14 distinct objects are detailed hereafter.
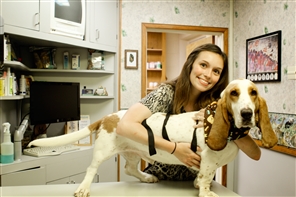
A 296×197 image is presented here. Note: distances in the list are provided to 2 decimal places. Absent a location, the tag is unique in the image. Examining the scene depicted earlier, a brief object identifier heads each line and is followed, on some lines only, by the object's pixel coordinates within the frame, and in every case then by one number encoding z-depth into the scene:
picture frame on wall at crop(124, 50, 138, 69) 3.17
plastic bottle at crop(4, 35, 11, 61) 2.13
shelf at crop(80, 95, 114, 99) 3.06
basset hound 1.02
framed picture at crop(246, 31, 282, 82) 2.58
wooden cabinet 5.65
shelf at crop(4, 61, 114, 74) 2.32
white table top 1.29
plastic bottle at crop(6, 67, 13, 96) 2.18
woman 1.18
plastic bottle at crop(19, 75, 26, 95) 2.51
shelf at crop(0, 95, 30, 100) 2.09
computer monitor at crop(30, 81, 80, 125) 2.51
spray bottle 2.14
